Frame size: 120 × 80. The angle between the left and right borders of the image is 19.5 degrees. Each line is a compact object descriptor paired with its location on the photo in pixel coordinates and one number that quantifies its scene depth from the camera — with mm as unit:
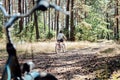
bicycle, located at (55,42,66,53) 22500
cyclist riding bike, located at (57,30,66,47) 22502
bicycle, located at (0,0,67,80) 2285
